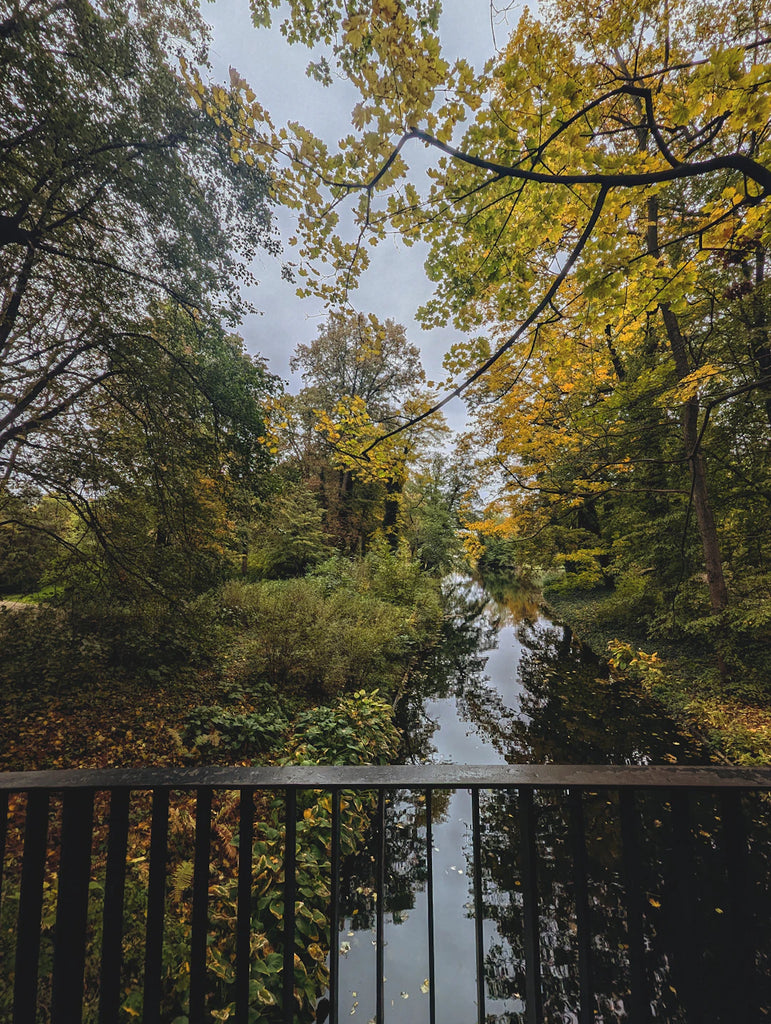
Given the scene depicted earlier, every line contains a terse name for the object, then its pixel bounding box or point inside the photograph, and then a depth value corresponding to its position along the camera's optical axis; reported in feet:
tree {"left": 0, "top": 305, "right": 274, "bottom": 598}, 16.62
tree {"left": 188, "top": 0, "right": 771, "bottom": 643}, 7.34
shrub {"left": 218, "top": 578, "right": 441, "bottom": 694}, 22.04
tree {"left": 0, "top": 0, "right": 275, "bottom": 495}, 12.73
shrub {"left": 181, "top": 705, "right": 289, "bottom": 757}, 16.01
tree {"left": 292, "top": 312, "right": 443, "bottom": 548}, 57.88
